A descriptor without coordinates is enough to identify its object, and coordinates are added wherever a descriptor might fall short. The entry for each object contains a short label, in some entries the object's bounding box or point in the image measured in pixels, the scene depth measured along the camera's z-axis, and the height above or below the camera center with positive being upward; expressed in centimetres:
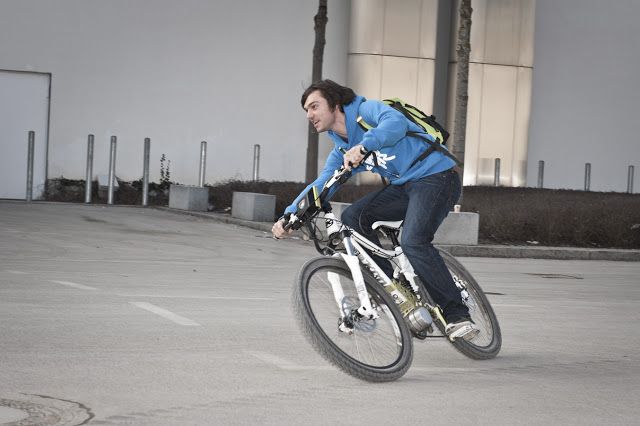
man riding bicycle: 724 -10
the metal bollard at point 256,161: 2966 -4
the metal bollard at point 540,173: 3312 +6
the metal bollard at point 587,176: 3362 +5
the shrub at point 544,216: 2005 -64
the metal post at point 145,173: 2681 -41
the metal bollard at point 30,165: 2664 -36
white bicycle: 674 -73
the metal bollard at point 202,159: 2828 -5
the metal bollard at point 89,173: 2669 -47
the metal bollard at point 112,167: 2673 -31
